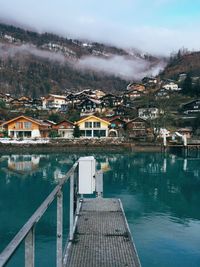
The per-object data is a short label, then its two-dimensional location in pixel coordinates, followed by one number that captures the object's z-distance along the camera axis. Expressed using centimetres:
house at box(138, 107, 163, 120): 4904
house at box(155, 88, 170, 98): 6350
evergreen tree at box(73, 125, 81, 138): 4157
